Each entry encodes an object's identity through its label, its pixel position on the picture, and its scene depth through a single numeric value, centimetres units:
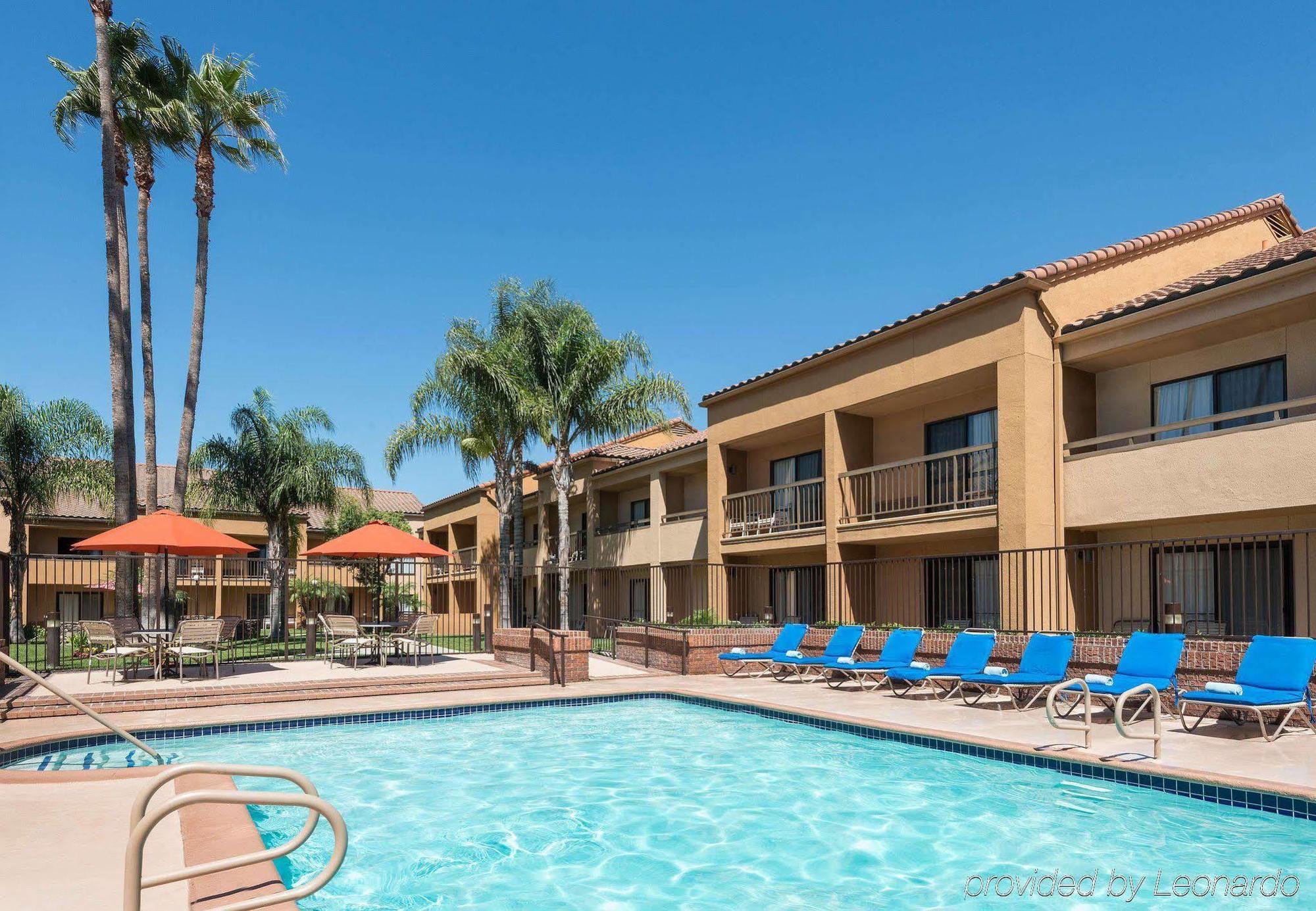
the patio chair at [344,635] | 1619
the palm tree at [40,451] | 3009
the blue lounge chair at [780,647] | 1716
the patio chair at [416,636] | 1673
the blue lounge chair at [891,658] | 1441
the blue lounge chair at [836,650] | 1573
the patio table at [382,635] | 1646
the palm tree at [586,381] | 2347
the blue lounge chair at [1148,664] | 1063
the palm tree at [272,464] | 3200
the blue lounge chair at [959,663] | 1301
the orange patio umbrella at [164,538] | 1402
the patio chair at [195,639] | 1395
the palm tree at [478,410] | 2330
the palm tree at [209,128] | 2258
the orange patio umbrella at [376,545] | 1641
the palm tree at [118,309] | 1956
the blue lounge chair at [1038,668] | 1188
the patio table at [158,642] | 1374
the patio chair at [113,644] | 1382
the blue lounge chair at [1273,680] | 935
